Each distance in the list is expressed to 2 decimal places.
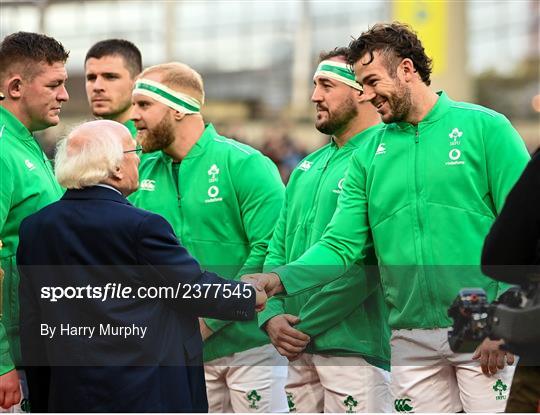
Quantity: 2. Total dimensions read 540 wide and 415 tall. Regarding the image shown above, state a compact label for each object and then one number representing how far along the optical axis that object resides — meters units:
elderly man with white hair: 8.59
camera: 7.43
